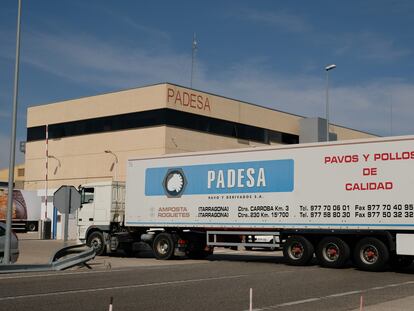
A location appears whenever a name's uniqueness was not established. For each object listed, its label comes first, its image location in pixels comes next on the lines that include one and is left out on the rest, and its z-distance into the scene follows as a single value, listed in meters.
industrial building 44.03
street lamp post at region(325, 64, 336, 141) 35.69
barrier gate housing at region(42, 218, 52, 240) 40.81
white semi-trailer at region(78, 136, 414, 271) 18.31
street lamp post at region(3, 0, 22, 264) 18.14
